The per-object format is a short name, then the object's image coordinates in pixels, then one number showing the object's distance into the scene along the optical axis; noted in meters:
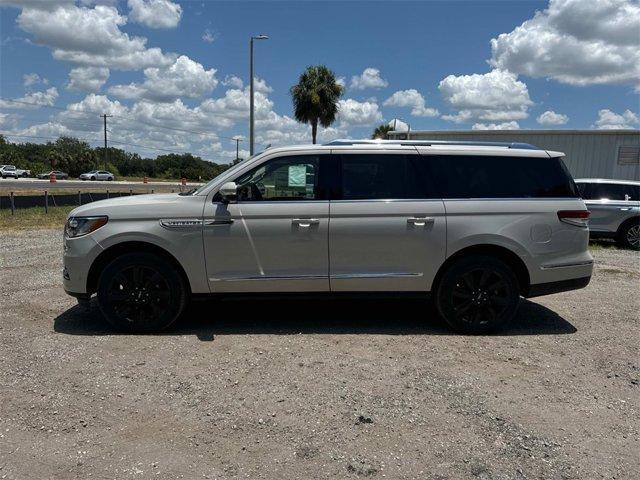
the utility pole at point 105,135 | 78.49
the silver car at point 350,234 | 4.89
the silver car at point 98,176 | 65.97
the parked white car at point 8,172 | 60.91
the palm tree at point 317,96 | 32.22
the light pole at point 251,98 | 19.98
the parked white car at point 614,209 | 12.05
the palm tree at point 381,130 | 50.27
